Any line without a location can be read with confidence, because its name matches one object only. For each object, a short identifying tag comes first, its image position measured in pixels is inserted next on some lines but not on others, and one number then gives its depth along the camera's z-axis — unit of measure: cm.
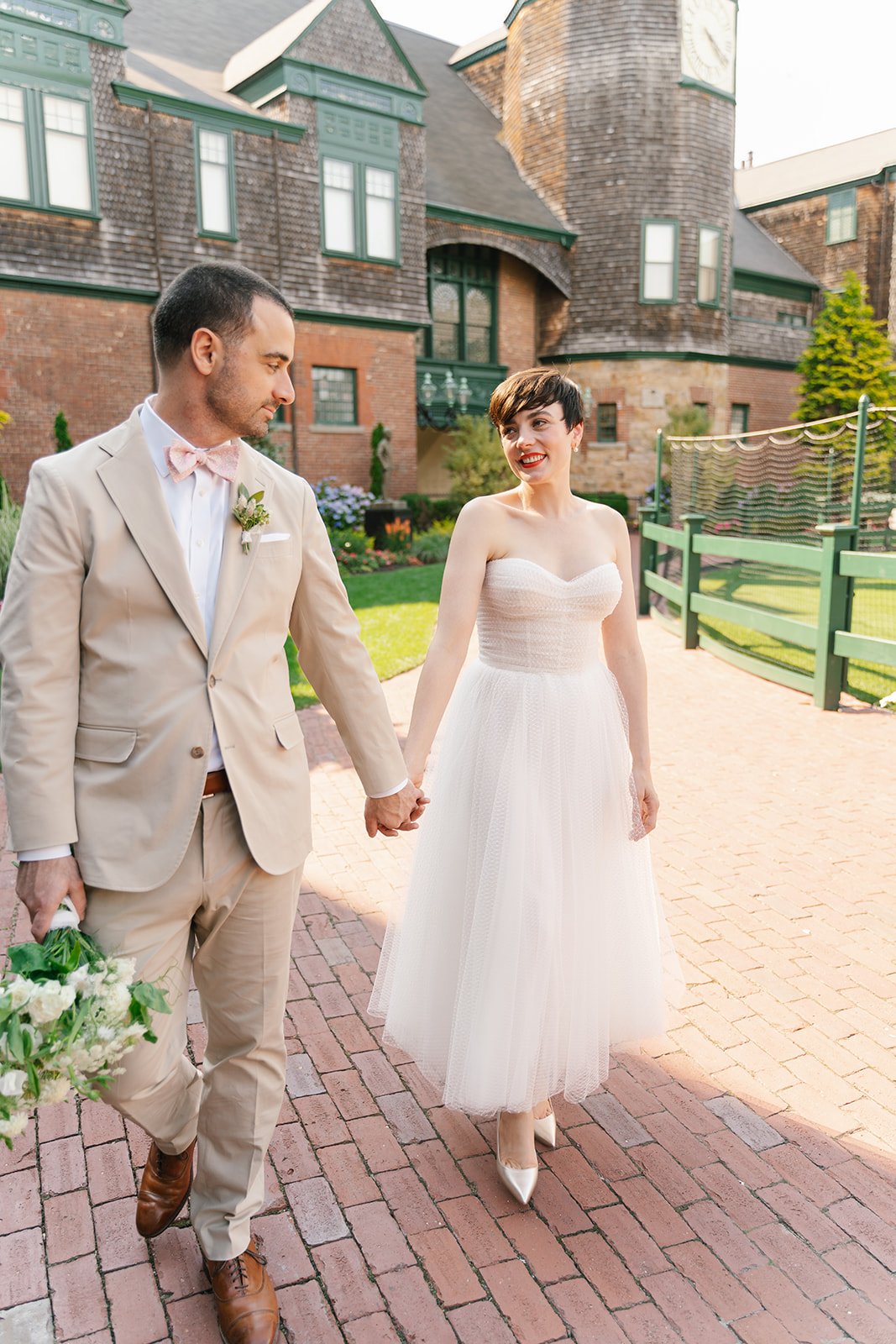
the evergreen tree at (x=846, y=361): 2745
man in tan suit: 201
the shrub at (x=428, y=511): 2130
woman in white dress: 272
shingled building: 1717
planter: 2050
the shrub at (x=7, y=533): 1006
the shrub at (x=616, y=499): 2531
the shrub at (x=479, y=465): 2066
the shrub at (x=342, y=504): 1814
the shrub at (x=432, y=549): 1839
